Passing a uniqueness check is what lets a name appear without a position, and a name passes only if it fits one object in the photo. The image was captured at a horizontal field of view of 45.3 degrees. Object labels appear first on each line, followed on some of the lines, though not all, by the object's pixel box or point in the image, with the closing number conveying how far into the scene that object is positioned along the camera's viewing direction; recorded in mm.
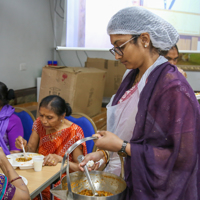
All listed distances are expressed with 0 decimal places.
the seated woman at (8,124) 2027
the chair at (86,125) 1938
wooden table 1182
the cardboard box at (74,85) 2311
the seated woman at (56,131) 1795
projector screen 2453
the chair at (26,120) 2243
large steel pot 978
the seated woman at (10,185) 924
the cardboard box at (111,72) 3074
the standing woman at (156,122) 884
